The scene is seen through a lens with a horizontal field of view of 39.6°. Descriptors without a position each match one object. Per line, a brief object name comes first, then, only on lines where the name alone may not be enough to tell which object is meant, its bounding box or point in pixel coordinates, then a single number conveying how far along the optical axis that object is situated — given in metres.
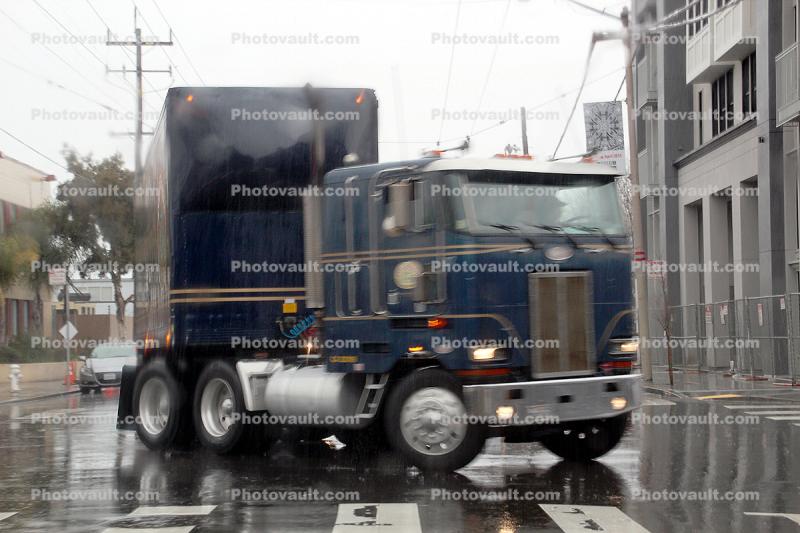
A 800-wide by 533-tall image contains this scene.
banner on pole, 26.22
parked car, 32.19
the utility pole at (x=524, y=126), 43.01
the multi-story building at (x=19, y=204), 44.22
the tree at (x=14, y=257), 38.34
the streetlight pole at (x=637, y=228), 25.81
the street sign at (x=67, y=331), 33.50
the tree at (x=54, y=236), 41.22
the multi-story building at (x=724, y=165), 27.83
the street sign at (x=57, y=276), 31.59
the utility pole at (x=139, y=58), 44.31
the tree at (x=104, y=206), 41.47
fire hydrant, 32.66
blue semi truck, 11.04
